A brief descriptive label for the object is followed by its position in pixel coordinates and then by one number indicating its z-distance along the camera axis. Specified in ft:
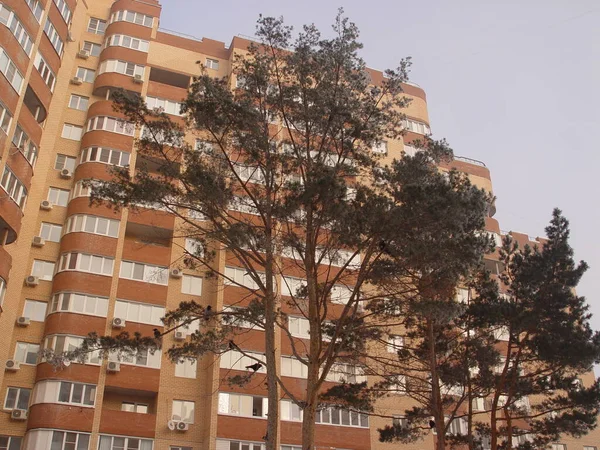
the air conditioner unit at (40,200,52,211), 100.42
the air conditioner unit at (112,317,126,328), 92.53
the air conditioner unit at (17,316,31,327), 90.12
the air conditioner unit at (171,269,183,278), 100.68
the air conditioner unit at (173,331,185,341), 94.48
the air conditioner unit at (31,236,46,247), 96.73
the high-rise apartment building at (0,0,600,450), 82.74
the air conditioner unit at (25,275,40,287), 93.30
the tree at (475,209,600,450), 68.08
